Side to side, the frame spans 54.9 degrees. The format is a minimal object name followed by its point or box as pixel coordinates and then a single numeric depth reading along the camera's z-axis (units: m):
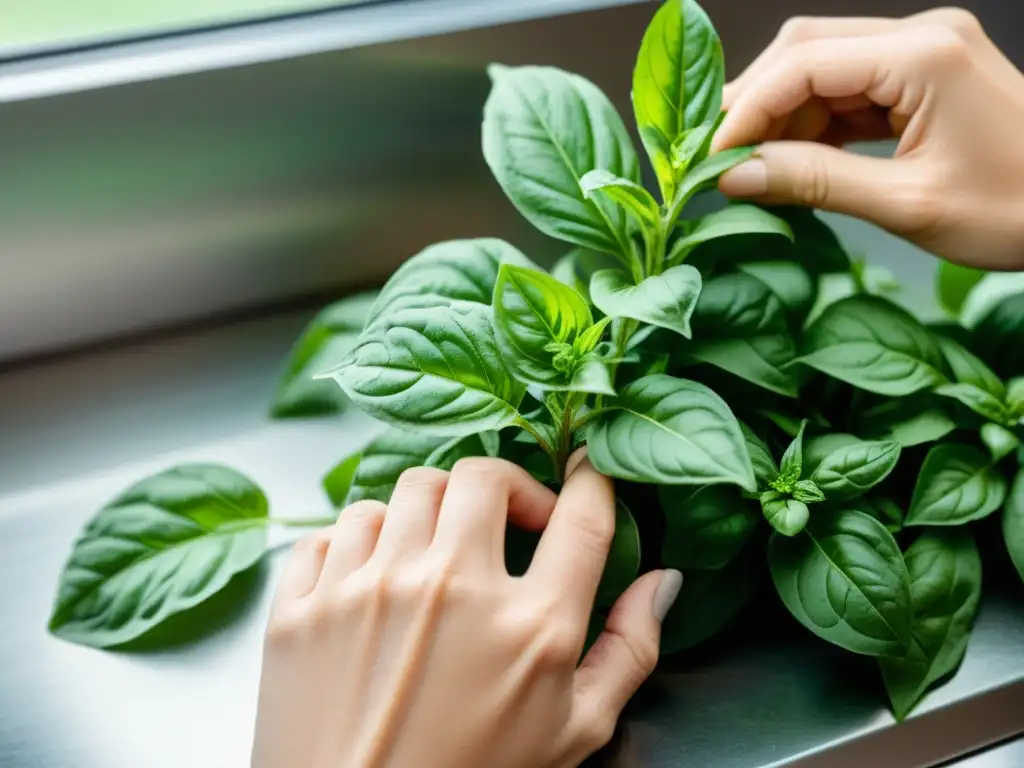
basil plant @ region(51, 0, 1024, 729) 0.48
